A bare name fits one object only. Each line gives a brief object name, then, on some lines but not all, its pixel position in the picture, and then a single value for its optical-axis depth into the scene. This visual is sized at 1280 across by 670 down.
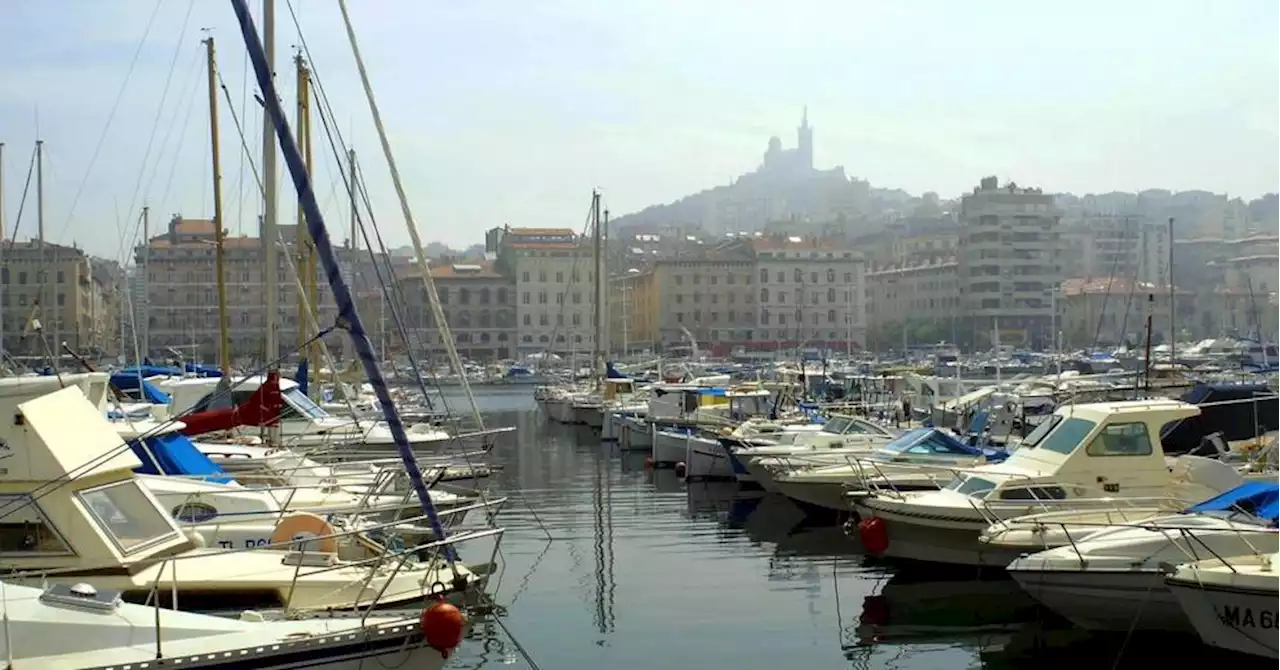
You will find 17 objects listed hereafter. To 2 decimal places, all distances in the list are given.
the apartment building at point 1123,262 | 184.32
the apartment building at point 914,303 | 159.88
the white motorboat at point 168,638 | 11.54
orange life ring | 17.38
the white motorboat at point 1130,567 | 16.69
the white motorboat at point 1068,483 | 21.38
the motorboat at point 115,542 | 13.85
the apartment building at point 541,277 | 153.62
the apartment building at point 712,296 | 156.12
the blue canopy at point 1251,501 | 18.06
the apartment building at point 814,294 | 155.25
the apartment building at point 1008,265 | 158.62
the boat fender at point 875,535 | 22.58
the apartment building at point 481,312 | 157.00
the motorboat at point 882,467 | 27.64
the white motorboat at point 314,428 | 31.00
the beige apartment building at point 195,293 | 126.38
